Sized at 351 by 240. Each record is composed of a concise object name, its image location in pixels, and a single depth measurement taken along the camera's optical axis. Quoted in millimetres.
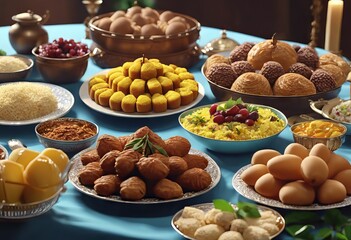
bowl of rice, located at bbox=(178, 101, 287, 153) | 1598
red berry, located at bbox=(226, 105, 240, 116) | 1641
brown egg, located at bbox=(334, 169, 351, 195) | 1392
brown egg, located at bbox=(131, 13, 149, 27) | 2181
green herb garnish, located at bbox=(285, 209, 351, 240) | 1174
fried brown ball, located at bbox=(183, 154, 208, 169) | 1480
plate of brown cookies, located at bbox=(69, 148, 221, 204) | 1377
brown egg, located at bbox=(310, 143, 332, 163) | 1405
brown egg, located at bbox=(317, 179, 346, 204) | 1357
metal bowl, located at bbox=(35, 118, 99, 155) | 1603
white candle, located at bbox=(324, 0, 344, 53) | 2234
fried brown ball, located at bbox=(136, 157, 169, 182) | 1376
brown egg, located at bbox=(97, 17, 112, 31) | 2165
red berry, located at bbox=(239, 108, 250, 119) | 1634
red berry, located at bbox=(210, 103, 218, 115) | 1681
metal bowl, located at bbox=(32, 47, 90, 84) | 2004
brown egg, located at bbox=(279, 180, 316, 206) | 1352
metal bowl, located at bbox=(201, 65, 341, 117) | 1775
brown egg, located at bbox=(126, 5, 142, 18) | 2232
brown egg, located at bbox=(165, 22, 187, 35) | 2130
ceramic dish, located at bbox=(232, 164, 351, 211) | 1350
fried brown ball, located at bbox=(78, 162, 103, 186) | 1427
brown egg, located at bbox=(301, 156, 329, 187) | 1350
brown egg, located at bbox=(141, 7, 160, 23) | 2242
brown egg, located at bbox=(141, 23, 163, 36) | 2114
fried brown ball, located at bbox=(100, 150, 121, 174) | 1413
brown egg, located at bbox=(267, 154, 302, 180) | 1369
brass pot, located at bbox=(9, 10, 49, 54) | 2219
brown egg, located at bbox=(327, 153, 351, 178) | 1409
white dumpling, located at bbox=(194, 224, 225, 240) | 1233
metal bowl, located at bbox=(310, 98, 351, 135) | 1724
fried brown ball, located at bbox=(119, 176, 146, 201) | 1369
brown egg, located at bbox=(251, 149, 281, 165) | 1454
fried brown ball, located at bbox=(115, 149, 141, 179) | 1381
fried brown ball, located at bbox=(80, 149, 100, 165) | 1484
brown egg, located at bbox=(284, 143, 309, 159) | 1418
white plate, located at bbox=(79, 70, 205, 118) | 1808
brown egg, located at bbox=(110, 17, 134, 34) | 2120
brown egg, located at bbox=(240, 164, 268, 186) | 1418
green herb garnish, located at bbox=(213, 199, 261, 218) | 1253
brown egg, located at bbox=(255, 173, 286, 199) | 1383
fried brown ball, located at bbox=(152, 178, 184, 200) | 1378
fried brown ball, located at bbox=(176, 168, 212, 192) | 1411
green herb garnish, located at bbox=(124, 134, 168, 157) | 1433
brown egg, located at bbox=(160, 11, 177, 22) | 2242
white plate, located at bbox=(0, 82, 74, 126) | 1747
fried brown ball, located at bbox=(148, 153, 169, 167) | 1406
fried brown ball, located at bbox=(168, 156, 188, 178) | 1420
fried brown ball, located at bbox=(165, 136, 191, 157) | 1476
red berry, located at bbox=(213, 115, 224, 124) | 1631
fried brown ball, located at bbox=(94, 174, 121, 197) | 1387
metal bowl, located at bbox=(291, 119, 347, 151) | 1579
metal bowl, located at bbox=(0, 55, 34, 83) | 1985
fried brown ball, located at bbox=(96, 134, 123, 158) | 1462
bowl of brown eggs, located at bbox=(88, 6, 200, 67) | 2100
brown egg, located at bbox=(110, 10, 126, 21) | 2199
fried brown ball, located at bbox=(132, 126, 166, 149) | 1465
